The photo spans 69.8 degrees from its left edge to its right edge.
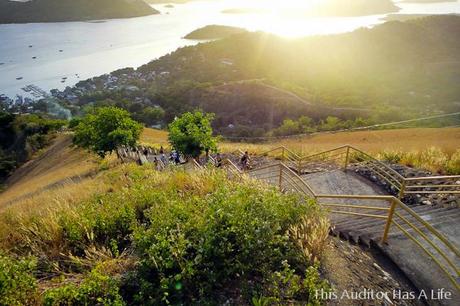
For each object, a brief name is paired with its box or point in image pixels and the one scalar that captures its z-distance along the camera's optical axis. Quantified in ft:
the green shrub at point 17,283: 11.85
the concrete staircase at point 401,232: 14.40
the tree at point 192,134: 45.09
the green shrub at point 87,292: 11.94
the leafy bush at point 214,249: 12.49
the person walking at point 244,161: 44.12
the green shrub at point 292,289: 11.39
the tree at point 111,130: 55.06
